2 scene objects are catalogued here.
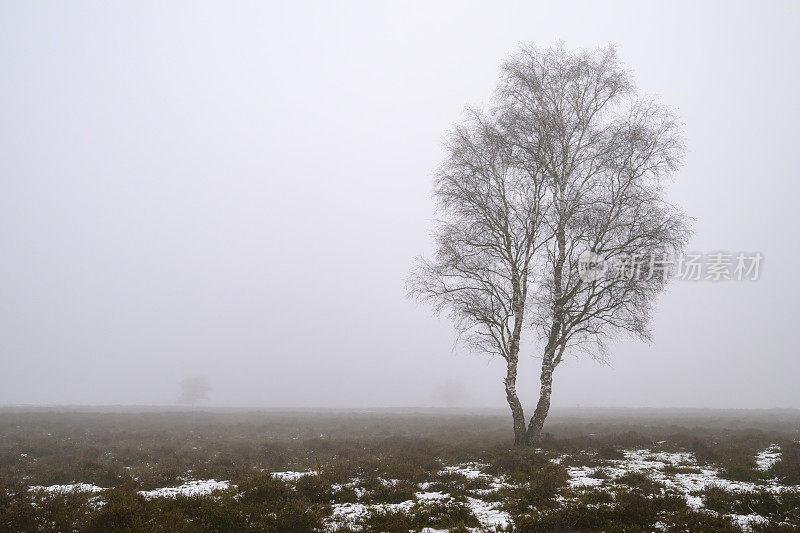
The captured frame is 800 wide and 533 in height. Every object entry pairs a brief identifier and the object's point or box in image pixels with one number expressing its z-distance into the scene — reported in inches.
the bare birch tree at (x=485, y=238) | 623.2
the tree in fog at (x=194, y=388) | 3277.6
